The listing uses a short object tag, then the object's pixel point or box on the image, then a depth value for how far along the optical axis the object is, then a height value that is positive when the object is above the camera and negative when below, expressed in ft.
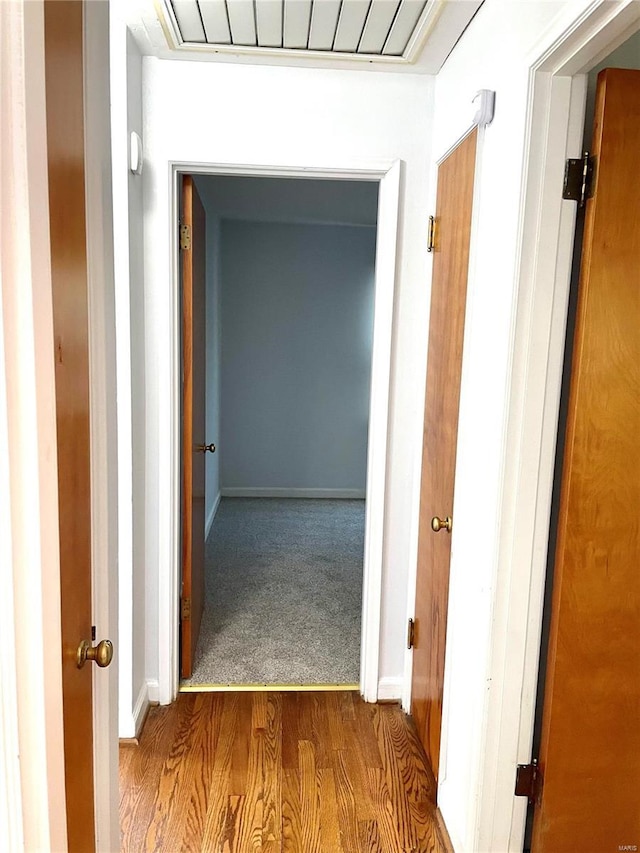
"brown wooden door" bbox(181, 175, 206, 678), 7.81 -0.89
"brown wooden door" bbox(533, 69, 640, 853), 4.41 -1.48
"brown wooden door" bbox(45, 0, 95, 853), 2.48 -0.13
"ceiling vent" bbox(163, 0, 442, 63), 5.71 +3.17
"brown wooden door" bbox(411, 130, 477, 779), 6.04 -0.77
